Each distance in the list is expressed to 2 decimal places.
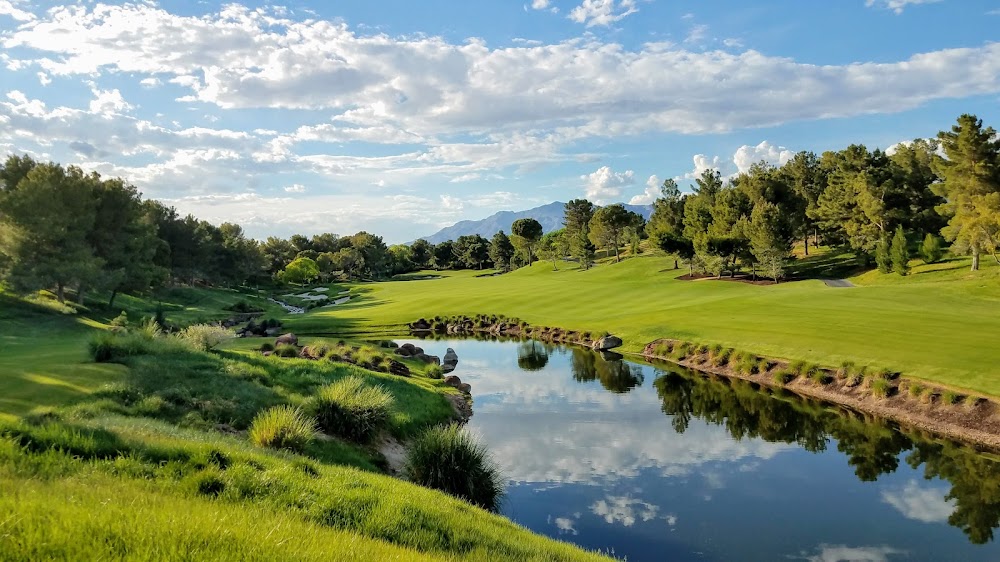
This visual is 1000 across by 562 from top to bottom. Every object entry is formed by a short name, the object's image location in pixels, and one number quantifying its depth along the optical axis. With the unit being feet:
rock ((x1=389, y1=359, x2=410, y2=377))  89.95
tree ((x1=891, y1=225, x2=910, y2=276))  187.32
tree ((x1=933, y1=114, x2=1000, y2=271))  159.02
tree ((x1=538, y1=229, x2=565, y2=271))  388.66
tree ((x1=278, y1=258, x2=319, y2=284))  382.42
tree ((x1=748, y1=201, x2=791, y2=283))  207.82
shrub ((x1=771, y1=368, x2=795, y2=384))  92.07
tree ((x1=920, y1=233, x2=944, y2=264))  193.06
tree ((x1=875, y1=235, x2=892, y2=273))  194.90
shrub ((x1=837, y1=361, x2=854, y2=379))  85.25
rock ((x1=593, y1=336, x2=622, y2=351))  134.82
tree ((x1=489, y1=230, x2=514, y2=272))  488.85
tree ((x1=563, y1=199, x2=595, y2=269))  341.82
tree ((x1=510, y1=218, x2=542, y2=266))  433.48
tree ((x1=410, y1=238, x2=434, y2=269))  560.20
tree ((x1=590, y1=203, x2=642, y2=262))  342.23
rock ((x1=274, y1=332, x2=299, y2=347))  105.46
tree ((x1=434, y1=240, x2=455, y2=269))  539.29
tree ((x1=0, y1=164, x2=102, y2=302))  117.80
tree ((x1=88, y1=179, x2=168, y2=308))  144.15
